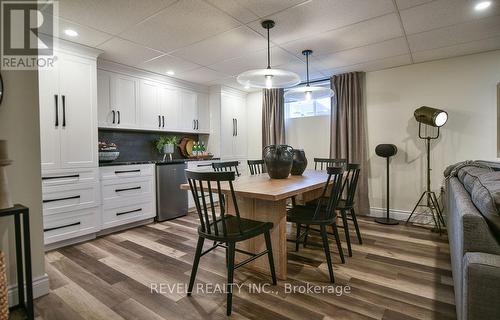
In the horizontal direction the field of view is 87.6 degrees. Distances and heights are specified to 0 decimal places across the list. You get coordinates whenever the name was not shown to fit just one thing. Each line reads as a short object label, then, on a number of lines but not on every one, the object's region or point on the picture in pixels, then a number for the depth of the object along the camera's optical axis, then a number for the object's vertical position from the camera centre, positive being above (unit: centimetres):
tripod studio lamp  324 +19
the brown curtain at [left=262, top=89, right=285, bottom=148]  494 +72
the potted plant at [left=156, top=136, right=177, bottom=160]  431 +17
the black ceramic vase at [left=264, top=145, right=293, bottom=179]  259 -7
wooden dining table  194 -46
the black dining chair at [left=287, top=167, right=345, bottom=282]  206 -54
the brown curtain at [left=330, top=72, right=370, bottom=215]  409 +45
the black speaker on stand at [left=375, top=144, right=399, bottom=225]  370 +1
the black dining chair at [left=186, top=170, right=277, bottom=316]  168 -53
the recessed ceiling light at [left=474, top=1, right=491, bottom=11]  218 +125
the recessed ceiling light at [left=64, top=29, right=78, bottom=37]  262 +127
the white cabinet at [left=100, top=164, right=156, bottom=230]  328 -51
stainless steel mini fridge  385 -56
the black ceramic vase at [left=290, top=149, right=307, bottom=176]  295 -11
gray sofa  99 -43
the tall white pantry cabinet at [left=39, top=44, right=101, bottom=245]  275 +14
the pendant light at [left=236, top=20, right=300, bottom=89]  233 +74
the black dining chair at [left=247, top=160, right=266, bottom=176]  340 -13
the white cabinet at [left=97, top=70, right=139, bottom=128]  351 +80
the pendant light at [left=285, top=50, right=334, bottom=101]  280 +69
